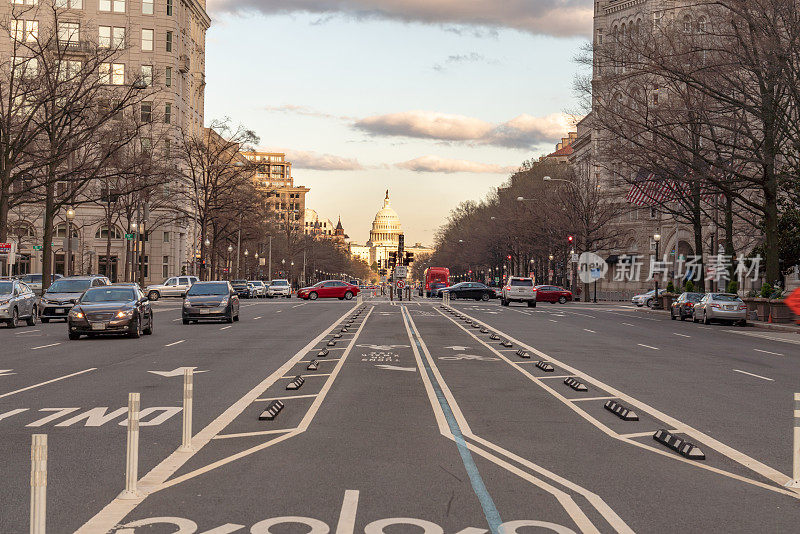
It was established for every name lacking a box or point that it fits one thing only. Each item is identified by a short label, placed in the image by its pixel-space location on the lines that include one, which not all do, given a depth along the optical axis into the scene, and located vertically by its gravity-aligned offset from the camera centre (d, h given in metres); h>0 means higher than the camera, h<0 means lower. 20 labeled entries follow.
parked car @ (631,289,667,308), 63.15 -1.74
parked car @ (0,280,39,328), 30.86 -1.29
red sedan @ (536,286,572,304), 70.75 -1.52
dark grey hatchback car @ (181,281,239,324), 34.03 -1.31
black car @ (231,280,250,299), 77.99 -1.65
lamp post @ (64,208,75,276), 50.04 +2.90
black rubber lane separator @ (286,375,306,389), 14.54 -1.84
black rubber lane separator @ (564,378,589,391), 14.91 -1.85
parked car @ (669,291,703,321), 45.12 -1.43
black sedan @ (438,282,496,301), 74.75 -1.47
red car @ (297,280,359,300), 71.84 -1.51
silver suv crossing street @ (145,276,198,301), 65.88 -1.27
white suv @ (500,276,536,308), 59.97 -1.13
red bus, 96.92 -0.34
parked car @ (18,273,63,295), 53.29 -0.83
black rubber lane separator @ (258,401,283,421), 11.43 -1.84
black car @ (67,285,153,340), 25.27 -1.28
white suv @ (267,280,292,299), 86.59 -1.80
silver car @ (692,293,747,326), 39.91 -1.39
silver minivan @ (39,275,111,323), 34.81 -1.12
